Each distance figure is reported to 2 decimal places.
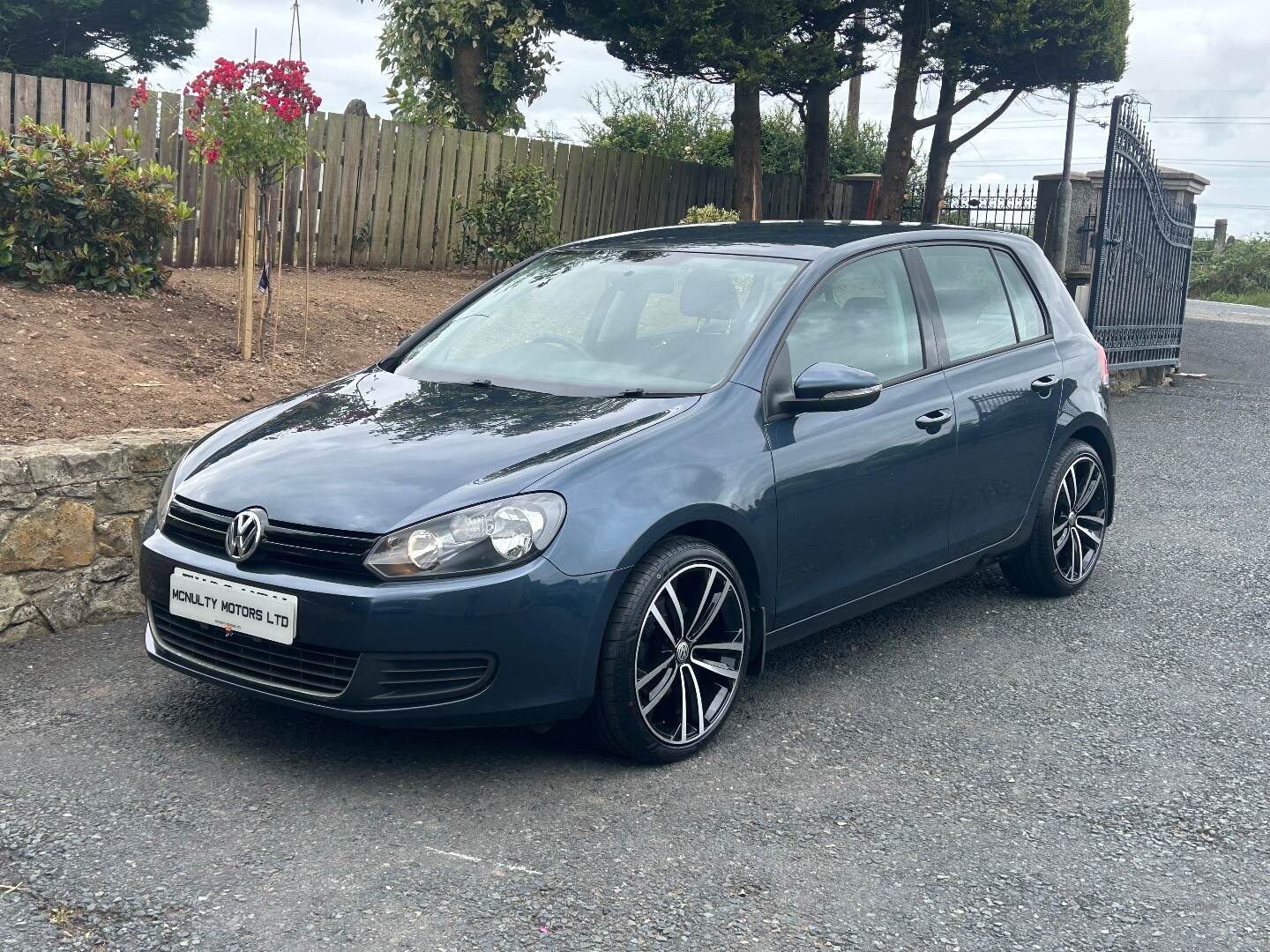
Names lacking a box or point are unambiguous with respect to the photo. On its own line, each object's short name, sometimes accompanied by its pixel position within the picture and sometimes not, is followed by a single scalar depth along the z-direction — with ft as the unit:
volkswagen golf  12.59
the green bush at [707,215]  42.22
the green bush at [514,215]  40.81
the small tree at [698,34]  49.88
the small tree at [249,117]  26.61
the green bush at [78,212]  27.09
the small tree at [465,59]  53.42
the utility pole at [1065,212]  57.72
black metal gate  42.78
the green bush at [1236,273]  111.24
